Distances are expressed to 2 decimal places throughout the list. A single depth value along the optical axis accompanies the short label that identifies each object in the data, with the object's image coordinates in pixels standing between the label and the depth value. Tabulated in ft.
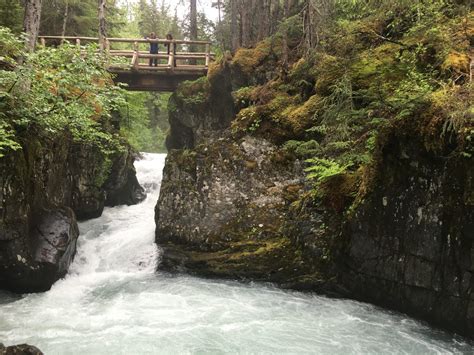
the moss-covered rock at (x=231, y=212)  28.48
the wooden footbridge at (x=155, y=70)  57.98
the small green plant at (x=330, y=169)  25.71
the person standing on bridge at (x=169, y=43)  58.79
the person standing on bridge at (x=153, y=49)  62.75
